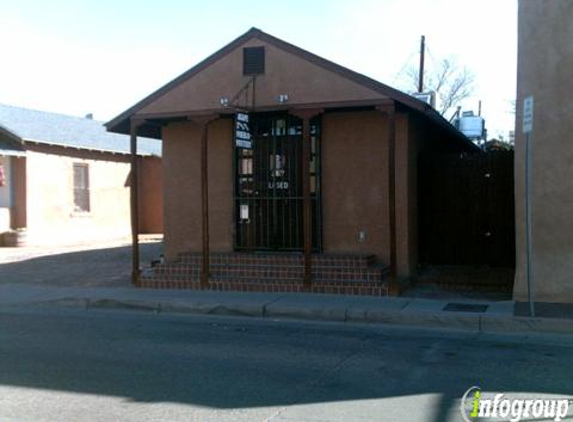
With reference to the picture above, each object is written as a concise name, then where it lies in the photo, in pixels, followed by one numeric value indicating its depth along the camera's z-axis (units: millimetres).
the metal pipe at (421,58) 33062
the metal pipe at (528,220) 9125
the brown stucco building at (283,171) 11250
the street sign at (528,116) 9039
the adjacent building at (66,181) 20875
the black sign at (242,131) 11305
